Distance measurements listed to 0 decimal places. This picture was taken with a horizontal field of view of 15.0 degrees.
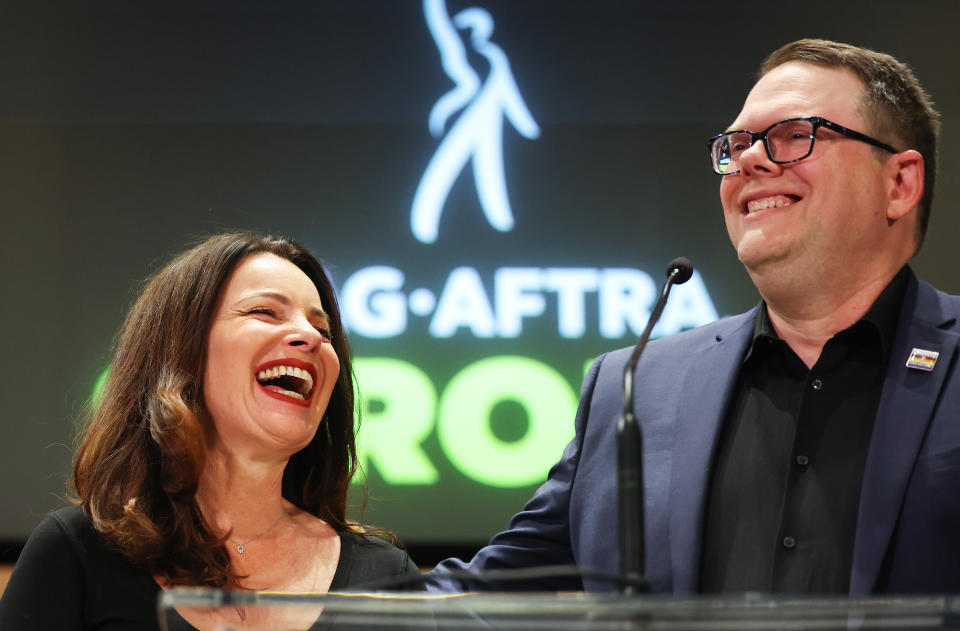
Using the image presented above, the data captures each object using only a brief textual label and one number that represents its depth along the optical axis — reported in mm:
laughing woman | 3744
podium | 3247
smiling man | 3655
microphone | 3312
